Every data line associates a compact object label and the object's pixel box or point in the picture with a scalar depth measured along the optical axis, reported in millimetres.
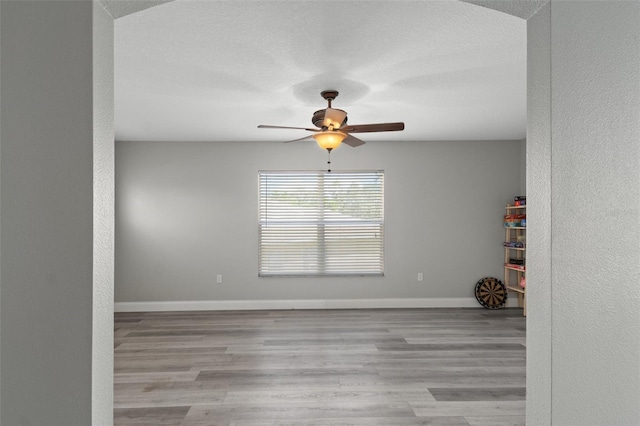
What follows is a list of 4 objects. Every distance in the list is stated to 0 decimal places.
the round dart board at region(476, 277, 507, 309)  5773
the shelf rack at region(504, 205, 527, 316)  5633
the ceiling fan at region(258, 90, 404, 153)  3312
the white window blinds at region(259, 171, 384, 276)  5867
